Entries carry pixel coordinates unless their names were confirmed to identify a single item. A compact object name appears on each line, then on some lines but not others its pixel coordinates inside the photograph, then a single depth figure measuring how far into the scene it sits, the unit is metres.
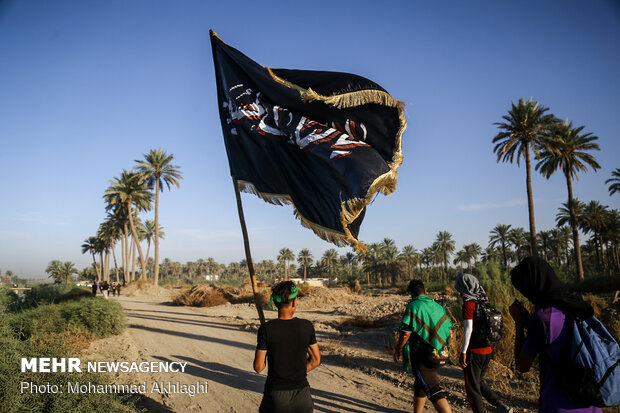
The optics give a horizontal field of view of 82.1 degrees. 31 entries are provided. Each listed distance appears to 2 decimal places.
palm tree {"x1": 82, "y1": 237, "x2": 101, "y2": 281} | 77.54
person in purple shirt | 2.24
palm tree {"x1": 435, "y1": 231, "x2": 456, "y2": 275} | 68.00
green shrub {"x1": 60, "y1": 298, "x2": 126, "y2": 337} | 10.23
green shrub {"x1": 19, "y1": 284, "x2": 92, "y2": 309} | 16.59
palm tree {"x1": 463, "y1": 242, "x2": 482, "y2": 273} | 71.16
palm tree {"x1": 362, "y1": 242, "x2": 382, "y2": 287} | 68.56
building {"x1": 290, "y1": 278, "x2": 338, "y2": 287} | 51.43
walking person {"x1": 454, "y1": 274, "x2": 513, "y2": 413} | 4.00
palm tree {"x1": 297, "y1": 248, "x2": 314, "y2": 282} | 81.50
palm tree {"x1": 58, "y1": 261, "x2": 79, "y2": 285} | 84.34
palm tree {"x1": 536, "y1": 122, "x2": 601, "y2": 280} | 28.78
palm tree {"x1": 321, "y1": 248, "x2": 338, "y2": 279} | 79.31
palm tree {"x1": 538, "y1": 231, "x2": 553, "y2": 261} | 57.28
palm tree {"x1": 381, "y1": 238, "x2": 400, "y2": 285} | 67.88
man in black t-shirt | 2.75
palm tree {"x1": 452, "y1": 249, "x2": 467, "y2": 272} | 72.94
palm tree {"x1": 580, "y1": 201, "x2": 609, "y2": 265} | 39.50
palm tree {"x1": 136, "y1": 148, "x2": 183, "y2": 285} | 44.56
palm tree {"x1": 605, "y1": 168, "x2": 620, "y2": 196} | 35.72
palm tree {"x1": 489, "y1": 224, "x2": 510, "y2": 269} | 56.25
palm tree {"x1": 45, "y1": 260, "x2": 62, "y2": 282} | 86.26
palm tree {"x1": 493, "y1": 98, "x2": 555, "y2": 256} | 25.66
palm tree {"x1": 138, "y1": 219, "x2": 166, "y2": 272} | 65.25
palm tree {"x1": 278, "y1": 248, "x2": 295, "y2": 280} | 86.31
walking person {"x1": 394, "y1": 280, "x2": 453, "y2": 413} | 3.88
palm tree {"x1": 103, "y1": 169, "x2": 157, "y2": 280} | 45.81
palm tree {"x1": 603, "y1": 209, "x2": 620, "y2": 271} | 39.97
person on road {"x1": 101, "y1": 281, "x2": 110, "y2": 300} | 24.36
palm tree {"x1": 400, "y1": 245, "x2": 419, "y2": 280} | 70.00
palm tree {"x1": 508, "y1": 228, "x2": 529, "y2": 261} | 56.50
